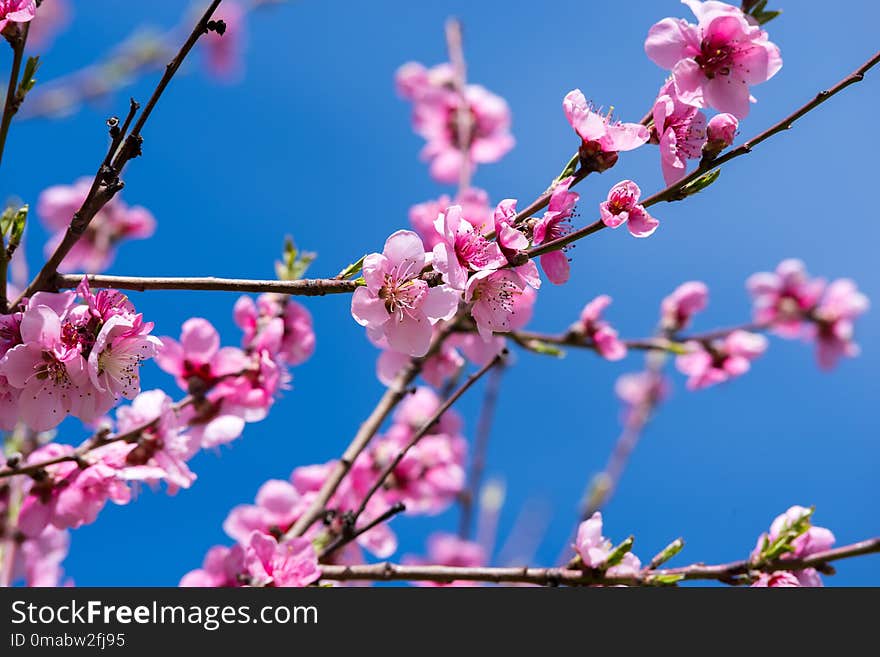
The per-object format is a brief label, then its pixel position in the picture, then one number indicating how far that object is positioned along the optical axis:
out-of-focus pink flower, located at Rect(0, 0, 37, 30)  3.54
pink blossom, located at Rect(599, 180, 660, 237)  3.41
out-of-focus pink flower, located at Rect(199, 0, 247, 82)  13.25
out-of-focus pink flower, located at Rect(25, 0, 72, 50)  7.94
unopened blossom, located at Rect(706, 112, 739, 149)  3.47
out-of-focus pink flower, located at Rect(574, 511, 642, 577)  4.25
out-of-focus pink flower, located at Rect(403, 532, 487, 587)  8.73
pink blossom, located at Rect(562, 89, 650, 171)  3.50
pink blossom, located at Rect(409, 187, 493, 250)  6.36
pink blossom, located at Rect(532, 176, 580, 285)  3.38
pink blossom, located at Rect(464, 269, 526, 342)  3.51
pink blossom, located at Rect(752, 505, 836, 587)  4.34
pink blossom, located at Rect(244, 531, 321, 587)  4.47
